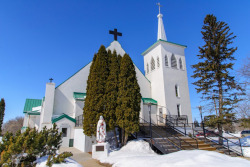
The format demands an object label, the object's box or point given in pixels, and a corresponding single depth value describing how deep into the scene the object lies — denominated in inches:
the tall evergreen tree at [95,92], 445.8
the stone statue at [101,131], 402.3
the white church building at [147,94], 598.5
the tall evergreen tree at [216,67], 570.0
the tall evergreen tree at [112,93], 444.9
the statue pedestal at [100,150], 388.2
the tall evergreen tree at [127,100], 431.3
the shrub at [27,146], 213.9
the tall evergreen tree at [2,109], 1035.4
